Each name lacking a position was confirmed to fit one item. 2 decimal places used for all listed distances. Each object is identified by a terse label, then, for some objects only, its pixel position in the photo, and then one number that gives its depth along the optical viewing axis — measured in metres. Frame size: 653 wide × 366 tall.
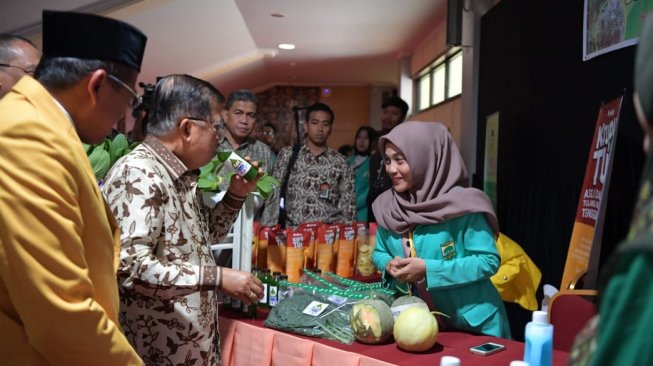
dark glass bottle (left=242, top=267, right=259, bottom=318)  2.38
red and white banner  2.33
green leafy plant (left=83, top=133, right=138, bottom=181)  2.31
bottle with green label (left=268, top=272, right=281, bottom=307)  2.41
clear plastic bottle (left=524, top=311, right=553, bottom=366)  1.36
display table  1.77
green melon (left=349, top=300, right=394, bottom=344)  1.86
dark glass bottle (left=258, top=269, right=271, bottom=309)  2.44
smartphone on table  1.80
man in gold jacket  1.04
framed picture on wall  2.52
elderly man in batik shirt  1.58
